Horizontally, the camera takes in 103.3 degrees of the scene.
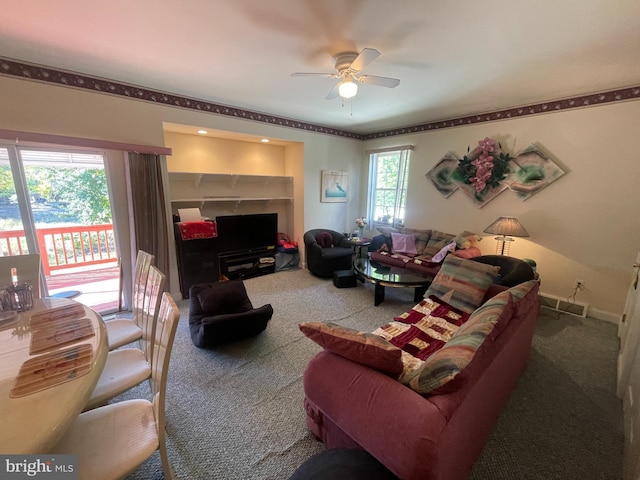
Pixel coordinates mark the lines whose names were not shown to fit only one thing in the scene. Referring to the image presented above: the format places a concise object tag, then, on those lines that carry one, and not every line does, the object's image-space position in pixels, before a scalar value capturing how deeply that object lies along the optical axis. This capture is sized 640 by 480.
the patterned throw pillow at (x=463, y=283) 2.32
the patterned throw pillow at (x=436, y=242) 3.98
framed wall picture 4.81
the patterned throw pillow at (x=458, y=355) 1.01
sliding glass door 2.43
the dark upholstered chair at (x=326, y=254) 4.11
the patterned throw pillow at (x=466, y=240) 3.61
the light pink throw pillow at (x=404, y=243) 4.17
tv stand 4.00
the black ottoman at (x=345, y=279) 3.75
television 3.94
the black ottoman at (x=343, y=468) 1.00
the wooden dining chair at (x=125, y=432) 0.94
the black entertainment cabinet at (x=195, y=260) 3.39
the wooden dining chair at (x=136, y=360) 1.30
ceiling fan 2.06
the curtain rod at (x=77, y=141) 2.26
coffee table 3.02
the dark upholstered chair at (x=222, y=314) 2.14
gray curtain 2.87
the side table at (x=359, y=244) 4.56
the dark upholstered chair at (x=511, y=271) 2.55
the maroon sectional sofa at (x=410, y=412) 0.92
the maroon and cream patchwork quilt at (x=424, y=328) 1.77
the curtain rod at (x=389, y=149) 4.45
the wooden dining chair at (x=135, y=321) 1.73
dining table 0.77
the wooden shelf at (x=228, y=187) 3.74
